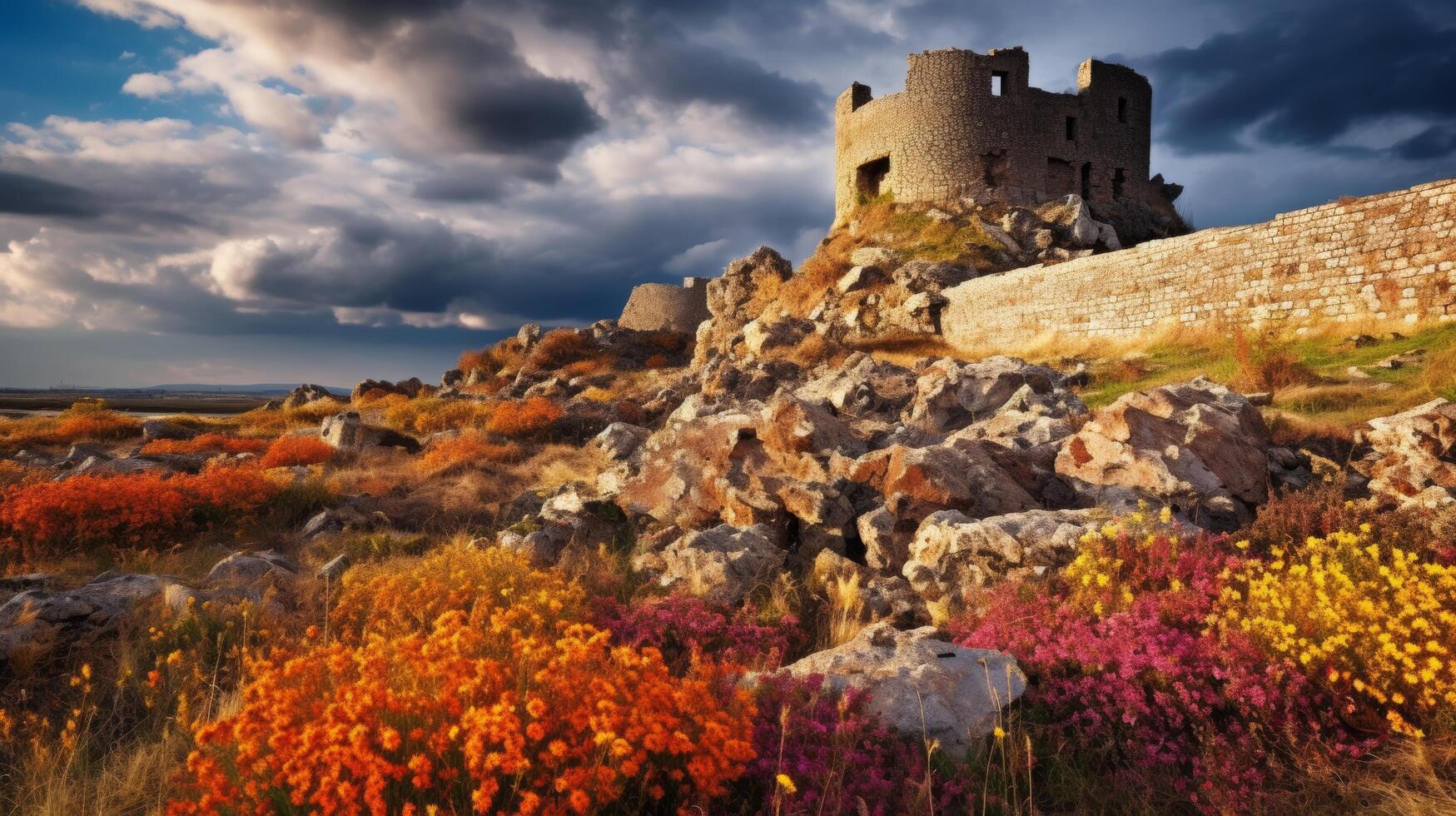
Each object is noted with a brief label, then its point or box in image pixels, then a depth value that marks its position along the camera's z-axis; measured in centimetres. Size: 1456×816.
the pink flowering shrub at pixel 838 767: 324
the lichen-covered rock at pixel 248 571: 720
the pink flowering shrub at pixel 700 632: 524
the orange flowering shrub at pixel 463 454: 1655
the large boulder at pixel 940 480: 719
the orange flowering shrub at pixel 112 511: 941
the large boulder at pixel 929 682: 400
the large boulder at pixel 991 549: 601
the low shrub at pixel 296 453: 1722
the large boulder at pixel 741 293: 3397
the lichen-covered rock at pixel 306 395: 3662
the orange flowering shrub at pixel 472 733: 275
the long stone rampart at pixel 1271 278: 1498
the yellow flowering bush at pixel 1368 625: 391
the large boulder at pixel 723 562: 645
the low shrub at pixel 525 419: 2120
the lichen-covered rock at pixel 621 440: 1611
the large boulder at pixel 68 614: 548
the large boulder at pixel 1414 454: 695
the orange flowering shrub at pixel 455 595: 528
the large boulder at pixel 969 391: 1286
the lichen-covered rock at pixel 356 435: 1950
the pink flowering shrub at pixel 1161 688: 378
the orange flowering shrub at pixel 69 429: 2309
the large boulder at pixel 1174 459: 704
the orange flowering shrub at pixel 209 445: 1911
